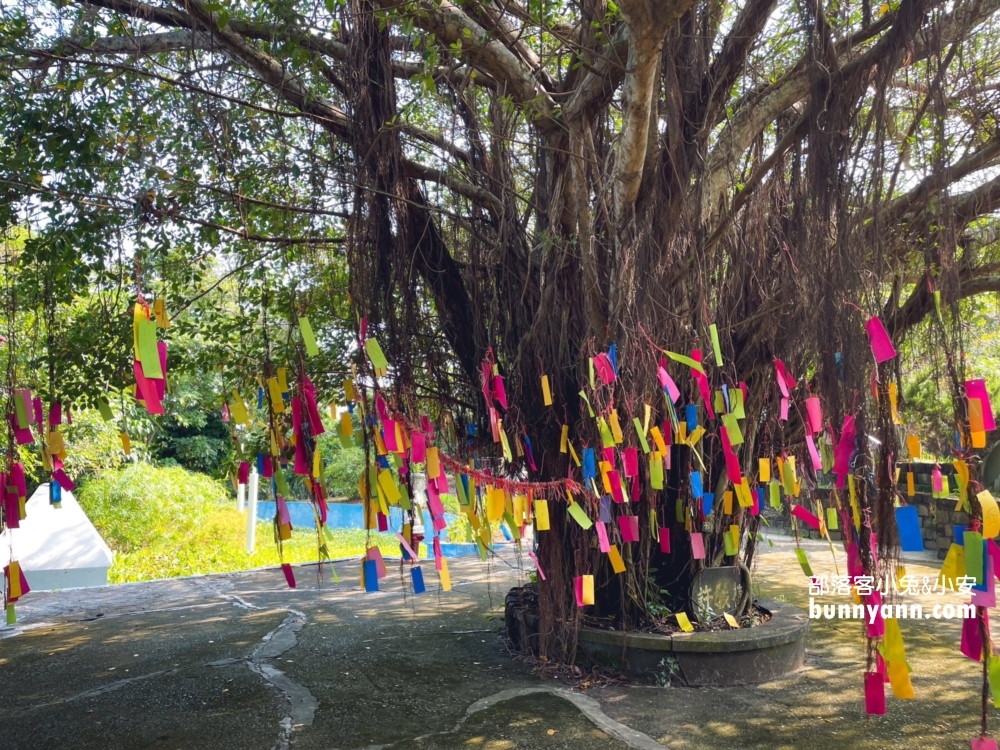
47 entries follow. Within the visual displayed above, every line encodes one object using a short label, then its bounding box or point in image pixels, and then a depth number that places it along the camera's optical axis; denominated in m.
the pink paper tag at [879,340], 2.53
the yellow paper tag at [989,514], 2.13
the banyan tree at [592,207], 2.94
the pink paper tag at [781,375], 3.35
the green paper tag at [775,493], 4.03
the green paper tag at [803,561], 3.94
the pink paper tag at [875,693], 2.36
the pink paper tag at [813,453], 3.46
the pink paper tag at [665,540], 4.20
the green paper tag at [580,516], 3.33
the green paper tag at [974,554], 2.11
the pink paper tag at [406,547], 3.54
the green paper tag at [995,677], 2.04
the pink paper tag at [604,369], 3.52
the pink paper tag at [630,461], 3.62
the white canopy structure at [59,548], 7.50
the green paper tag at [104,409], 3.68
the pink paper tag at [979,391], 2.39
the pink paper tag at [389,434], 3.13
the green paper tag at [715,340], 3.23
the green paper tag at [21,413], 3.18
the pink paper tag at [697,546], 3.96
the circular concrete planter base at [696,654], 3.99
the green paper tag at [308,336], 2.83
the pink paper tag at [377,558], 3.15
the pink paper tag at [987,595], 2.08
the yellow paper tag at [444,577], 3.16
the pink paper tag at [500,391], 3.71
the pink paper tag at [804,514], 3.76
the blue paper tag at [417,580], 3.30
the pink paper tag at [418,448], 3.18
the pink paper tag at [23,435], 3.27
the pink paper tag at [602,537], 3.66
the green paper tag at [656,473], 3.58
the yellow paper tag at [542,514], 3.49
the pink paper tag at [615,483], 3.50
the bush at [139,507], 10.35
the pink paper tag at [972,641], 2.20
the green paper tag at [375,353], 2.91
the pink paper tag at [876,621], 2.51
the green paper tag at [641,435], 3.34
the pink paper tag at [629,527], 3.79
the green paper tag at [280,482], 3.36
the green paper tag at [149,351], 2.15
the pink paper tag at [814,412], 3.40
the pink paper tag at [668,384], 3.34
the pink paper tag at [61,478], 3.62
